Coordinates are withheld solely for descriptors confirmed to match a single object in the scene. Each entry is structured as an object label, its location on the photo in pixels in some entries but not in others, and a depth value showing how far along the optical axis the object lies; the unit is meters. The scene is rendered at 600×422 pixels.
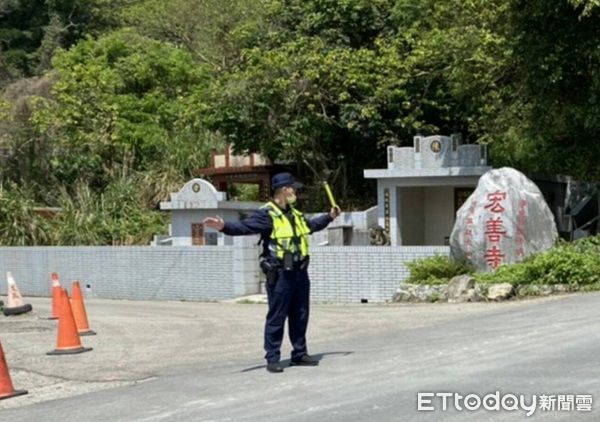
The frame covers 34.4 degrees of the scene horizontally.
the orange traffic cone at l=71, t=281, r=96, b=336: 14.59
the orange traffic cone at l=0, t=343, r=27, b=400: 9.31
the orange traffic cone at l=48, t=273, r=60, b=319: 14.43
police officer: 9.08
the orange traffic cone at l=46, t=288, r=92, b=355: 12.34
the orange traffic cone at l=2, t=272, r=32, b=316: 18.77
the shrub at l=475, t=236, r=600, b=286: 16.11
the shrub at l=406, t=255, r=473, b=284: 17.97
